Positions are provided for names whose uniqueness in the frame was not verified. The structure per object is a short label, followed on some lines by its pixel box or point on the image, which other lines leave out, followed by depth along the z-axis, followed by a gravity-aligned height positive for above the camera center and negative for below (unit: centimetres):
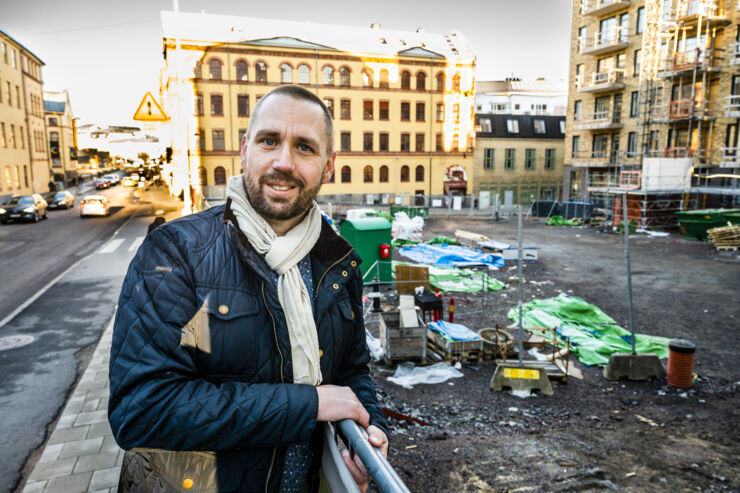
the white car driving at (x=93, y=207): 3127 -183
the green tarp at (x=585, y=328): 1002 -349
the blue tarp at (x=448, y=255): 1930 -316
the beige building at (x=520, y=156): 5300 +299
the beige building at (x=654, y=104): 2988 +582
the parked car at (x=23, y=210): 2827 -188
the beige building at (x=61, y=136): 6172 +620
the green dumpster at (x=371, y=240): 1488 -187
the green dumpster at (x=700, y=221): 2461 -198
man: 168 -61
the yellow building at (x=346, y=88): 4362 +914
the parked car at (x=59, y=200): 3728 -168
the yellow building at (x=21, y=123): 3847 +503
